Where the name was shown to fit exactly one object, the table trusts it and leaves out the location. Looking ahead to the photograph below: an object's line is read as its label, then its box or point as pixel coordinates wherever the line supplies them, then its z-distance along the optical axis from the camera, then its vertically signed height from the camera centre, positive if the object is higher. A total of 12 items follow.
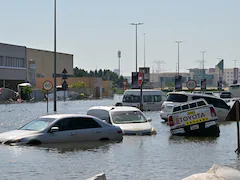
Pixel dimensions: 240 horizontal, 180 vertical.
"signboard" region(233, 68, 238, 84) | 184.09 +2.46
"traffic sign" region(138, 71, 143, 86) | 41.31 +0.17
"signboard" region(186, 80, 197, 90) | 43.69 -0.19
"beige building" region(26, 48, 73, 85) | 108.88 +3.46
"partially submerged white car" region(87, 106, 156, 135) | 25.02 -1.62
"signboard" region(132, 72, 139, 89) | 63.40 +0.21
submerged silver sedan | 20.75 -1.79
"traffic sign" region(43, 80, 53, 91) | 42.38 -0.32
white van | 46.91 -1.39
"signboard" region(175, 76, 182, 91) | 74.94 -0.09
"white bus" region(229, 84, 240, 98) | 93.24 -1.29
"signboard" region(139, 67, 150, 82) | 55.01 +0.74
